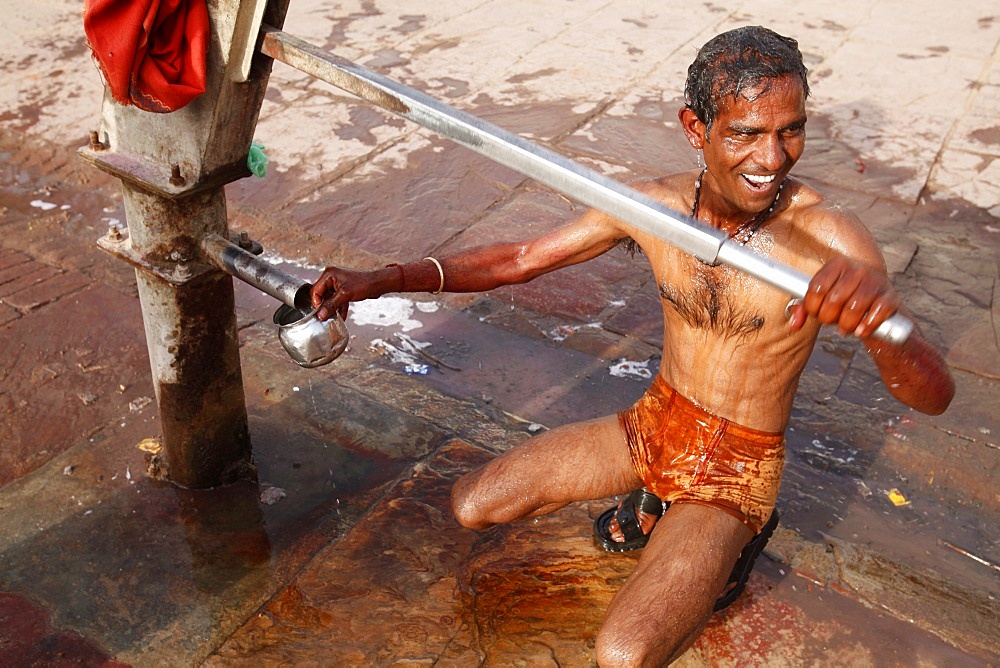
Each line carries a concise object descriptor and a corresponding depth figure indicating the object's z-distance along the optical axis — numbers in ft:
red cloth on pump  7.22
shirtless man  7.95
